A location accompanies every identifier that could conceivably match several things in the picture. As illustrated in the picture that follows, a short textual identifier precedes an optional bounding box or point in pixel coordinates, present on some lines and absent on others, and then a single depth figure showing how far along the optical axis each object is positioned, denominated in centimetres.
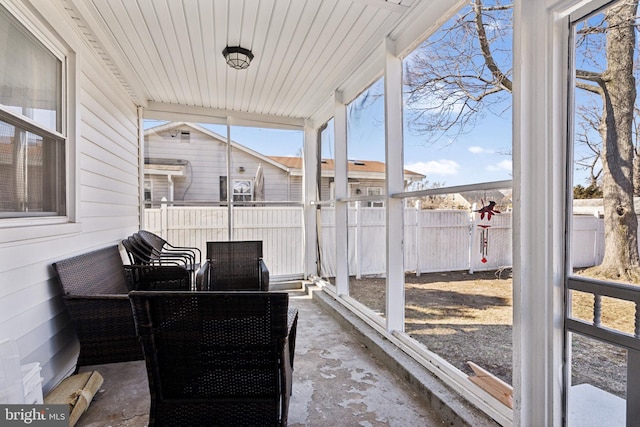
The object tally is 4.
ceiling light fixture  294
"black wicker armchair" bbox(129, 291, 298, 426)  130
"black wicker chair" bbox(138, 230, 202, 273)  374
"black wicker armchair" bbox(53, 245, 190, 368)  218
